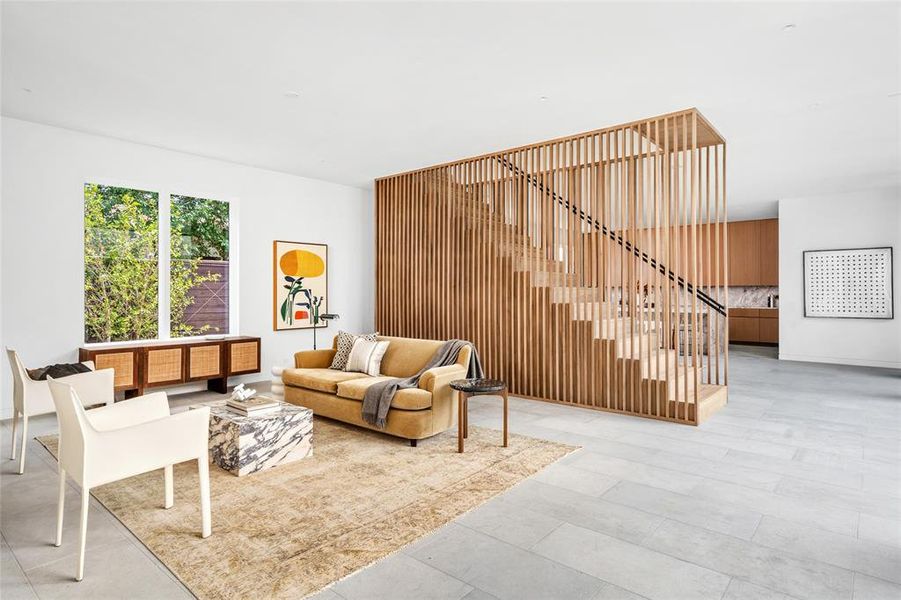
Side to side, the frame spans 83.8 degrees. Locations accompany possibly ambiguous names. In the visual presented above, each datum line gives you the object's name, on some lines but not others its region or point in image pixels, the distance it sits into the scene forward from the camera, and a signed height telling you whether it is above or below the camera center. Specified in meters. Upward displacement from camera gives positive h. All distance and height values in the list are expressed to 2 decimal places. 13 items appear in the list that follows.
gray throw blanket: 4.24 -0.82
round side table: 3.92 -0.70
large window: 5.79 +0.46
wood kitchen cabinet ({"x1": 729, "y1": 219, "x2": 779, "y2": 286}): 10.87 +1.10
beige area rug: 2.31 -1.22
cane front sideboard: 5.37 -0.69
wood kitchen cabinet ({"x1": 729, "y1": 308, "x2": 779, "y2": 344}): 11.06 -0.52
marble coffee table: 3.51 -1.00
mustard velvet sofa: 4.16 -0.80
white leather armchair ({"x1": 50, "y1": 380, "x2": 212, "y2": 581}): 2.30 -0.70
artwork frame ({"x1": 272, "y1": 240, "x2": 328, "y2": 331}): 7.10 +0.26
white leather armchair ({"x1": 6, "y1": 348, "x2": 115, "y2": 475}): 3.71 -0.69
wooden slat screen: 5.18 +0.45
